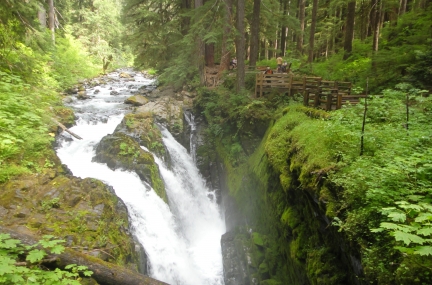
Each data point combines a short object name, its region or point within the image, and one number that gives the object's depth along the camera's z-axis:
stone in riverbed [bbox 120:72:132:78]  30.83
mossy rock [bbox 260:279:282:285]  7.71
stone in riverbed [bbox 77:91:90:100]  18.06
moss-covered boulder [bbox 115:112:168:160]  12.18
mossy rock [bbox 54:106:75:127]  12.07
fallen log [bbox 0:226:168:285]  4.69
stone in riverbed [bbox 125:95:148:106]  17.28
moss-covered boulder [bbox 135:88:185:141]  14.72
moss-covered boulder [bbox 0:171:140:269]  5.55
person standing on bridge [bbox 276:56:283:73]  14.83
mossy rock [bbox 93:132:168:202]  10.14
